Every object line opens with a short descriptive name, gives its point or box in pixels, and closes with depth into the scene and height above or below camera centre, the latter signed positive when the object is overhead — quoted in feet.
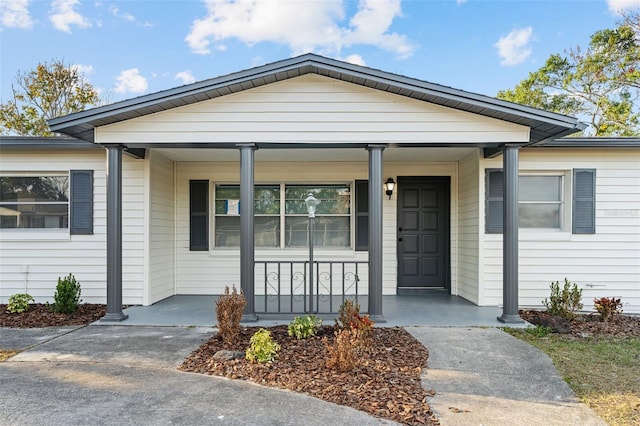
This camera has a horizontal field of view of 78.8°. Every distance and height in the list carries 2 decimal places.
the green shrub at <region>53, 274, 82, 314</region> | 19.47 -4.14
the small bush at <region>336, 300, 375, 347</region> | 13.50 -3.80
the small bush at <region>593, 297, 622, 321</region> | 18.83 -4.43
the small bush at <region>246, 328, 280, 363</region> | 12.62 -4.36
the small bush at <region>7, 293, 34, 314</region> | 19.98 -4.59
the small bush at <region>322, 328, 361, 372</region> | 11.74 -4.13
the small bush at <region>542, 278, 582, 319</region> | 18.57 -4.15
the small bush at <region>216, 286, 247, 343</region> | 14.29 -3.69
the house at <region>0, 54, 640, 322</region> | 17.22 +1.21
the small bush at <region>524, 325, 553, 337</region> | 16.10 -4.81
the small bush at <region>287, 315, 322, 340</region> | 15.07 -4.39
